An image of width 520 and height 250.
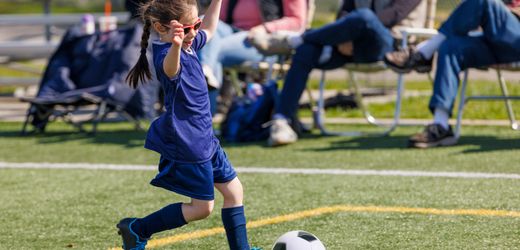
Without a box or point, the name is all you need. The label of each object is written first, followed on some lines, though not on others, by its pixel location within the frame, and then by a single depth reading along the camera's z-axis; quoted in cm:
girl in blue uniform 663
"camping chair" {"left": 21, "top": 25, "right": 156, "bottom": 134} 1473
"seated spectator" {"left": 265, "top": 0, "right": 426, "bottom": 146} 1276
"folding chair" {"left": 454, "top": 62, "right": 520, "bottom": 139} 1220
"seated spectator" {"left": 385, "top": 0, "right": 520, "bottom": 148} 1182
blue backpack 1340
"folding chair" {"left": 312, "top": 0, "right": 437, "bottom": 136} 1328
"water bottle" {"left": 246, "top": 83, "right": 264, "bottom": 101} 1373
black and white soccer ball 674
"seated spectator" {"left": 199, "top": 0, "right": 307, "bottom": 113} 1367
